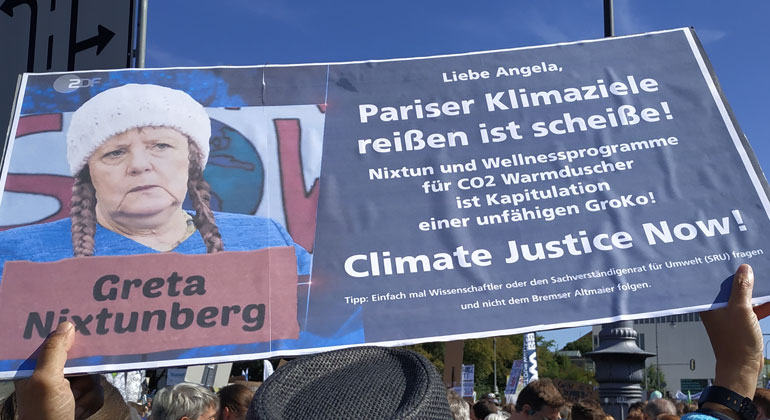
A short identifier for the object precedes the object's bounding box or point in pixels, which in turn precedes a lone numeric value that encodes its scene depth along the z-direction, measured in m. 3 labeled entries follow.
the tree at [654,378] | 74.85
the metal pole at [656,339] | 80.16
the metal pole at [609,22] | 5.46
